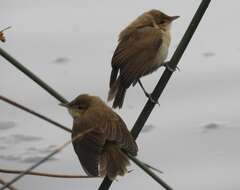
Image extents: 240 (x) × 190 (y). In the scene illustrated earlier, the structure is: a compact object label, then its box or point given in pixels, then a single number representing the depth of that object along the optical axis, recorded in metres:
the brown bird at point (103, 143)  5.89
